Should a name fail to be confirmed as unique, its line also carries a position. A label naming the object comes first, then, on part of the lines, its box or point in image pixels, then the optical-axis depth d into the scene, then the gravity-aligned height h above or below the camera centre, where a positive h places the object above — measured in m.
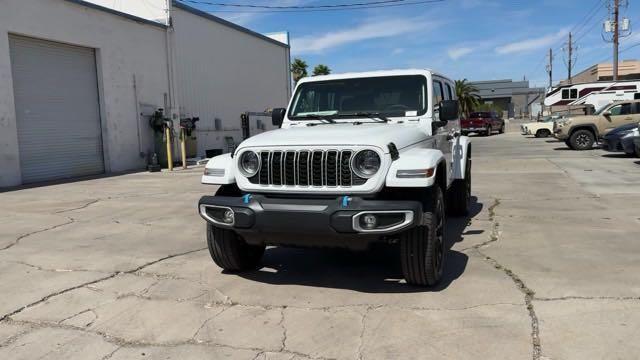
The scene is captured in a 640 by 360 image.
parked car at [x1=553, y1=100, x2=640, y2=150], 20.05 -0.25
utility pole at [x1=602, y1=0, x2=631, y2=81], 39.59 +6.30
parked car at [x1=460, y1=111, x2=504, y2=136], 37.31 -0.18
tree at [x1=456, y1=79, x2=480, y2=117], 61.88 +2.64
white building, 14.13 +1.55
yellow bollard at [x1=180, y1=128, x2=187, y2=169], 17.72 -0.51
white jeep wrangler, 4.07 -0.54
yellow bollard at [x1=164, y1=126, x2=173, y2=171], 17.20 -0.63
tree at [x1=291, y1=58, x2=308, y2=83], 52.23 +5.61
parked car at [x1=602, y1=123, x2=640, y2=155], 16.05 -0.69
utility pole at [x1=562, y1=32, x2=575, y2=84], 64.25 +7.13
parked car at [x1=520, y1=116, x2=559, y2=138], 32.06 -0.58
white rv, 28.19 +1.25
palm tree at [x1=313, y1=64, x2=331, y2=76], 54.12 +5.53
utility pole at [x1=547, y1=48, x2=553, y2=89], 73.31 +6.63
